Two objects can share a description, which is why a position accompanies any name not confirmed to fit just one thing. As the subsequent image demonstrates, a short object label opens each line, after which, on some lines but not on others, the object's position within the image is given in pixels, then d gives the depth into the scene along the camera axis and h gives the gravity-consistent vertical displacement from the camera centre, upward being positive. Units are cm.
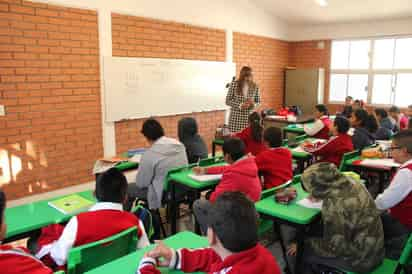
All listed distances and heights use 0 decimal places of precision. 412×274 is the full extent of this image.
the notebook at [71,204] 222 -76
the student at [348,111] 622 -41
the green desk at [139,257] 146 -74
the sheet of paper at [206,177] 299 -76
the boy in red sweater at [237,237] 122 -51
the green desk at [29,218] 198 -77
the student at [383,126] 507 -56
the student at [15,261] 125 -62
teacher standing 535 -20
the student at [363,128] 436 -51
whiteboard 516 +0
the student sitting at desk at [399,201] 230 -74
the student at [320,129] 521 -61
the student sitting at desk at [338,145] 401 -64
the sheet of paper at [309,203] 232 -76
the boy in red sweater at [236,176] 260 -64
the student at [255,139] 391 -58
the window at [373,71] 767 +37
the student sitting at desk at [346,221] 200 -75
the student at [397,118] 573 -49
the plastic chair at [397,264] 189 -101
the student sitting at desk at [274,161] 322 -67
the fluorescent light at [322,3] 665 +159
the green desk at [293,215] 216 -78
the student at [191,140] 391 -59
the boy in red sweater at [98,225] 166 -66
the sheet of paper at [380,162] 351 -74
